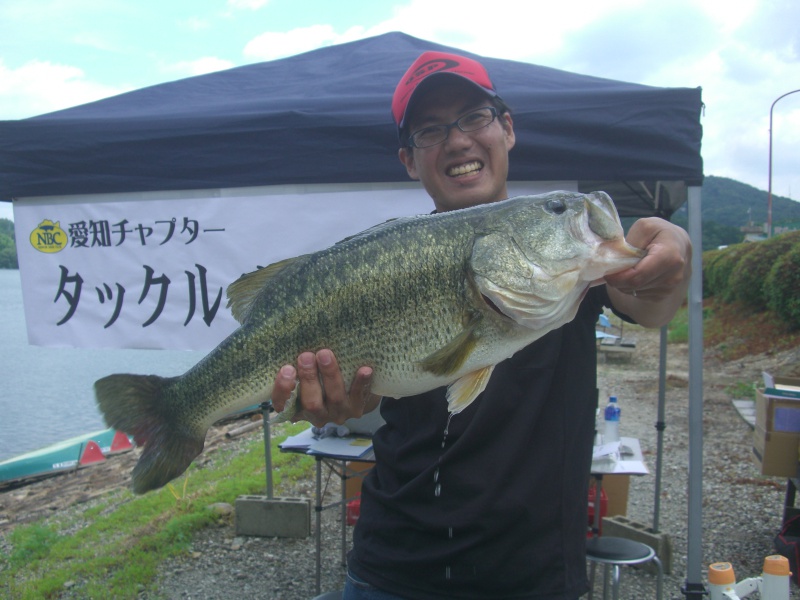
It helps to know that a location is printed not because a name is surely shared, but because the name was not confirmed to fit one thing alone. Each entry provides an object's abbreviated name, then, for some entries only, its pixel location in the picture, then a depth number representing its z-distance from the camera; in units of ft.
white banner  11.64
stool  10.93
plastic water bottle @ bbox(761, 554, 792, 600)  7.59
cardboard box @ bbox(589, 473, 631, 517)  17.79
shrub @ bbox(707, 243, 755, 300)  72.08
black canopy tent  10.48
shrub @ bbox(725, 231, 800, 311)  57.62
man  6.04
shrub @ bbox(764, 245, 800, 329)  50.14
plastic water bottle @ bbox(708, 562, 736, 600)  8.14
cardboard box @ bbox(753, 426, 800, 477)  15.69
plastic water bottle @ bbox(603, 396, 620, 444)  16.06
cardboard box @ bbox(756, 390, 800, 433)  15.11
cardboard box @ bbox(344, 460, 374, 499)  18.28
